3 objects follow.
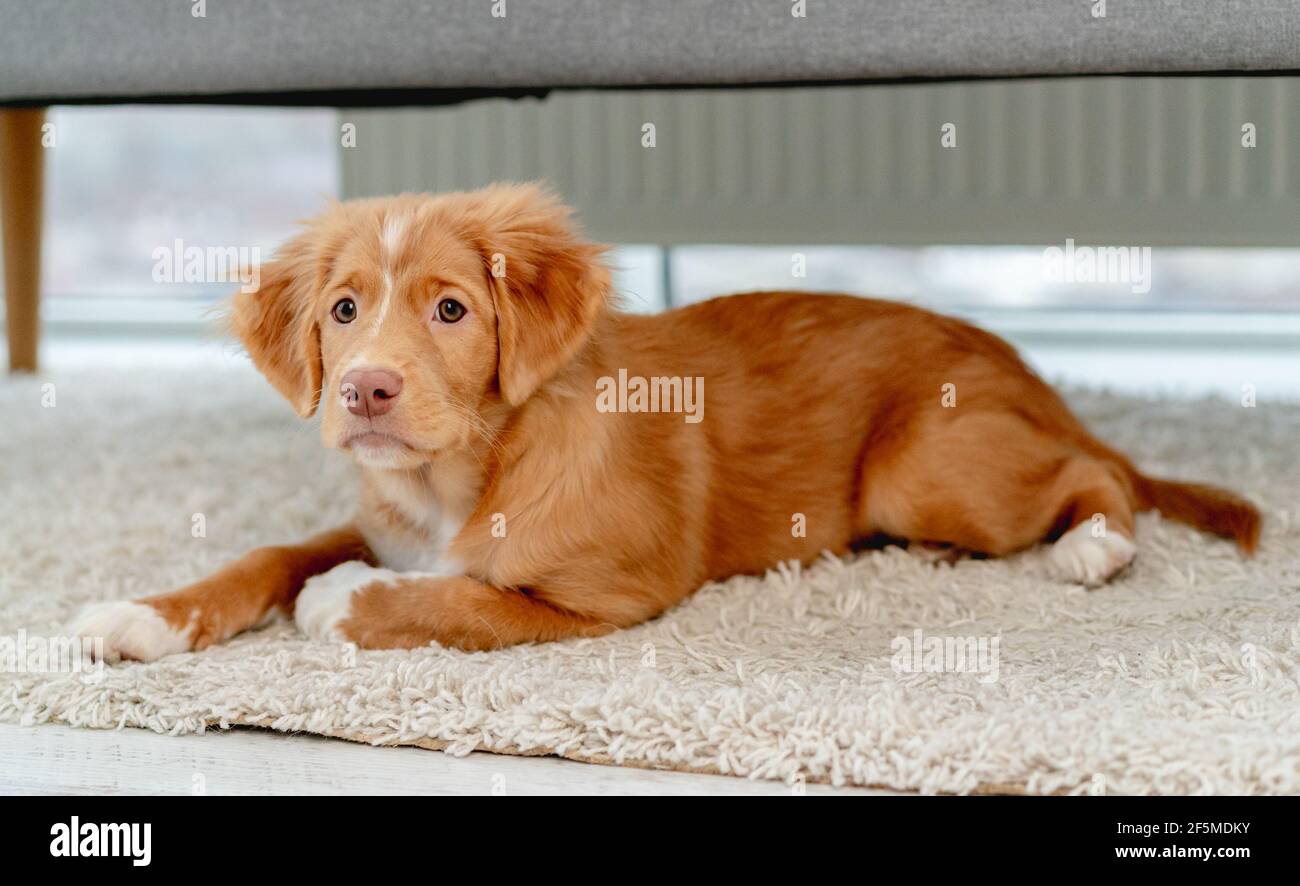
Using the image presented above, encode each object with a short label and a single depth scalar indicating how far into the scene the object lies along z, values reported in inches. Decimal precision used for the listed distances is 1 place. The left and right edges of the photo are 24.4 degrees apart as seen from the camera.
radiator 87.3
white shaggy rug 52.3
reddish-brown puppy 57.5
